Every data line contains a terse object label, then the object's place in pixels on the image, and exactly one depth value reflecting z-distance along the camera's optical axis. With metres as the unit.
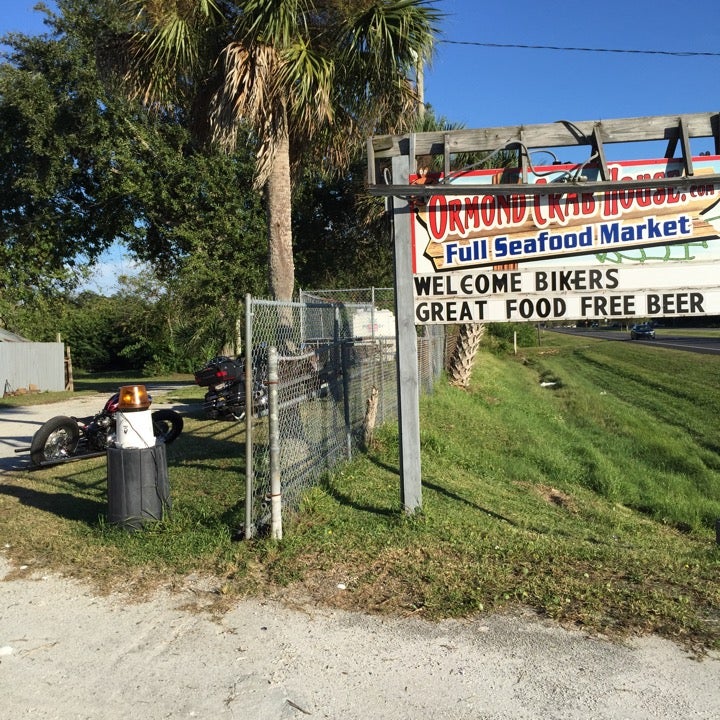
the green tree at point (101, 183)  16.53
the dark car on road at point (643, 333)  56.44
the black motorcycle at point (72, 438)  8.49
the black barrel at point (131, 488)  5.65
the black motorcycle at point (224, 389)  11.90
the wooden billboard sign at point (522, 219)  5.92
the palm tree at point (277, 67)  7.73
